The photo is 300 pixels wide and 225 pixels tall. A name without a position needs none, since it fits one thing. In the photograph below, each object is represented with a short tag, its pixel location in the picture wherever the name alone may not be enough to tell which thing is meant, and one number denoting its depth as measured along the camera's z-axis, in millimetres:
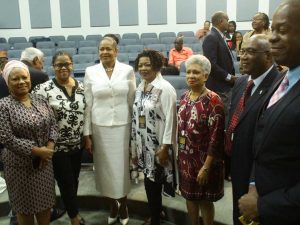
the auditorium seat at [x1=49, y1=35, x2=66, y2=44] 7493
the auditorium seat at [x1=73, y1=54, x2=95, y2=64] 5708
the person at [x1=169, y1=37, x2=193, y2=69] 4625
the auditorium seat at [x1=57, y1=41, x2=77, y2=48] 6831
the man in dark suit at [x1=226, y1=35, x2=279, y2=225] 1214
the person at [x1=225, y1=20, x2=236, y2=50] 4746
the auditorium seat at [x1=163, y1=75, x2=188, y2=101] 3193
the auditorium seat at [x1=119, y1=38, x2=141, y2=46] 6927
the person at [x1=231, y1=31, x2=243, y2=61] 4822
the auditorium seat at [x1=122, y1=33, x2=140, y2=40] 7377
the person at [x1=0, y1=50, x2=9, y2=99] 1961
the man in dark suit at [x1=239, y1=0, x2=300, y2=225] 846
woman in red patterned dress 1552
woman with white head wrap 1549
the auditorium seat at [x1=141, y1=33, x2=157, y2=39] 7386
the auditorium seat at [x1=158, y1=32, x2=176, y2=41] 7374
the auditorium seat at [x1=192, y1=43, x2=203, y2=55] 6166
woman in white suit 1889
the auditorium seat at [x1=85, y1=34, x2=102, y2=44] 7365
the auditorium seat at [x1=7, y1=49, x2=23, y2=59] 5974
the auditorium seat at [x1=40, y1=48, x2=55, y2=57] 6191
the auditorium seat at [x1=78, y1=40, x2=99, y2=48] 6852
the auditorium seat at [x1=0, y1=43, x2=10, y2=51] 6673
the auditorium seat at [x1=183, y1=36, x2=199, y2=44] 6746
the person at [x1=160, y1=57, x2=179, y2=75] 3729
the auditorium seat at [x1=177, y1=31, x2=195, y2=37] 7372
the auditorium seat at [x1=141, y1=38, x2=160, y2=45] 6896
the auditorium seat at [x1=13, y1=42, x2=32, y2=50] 6686
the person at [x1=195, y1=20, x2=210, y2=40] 5560
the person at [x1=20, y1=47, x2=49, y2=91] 1946
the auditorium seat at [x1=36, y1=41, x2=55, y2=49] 6631
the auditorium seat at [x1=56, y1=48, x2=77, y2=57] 6364
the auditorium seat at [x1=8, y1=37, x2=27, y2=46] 7193
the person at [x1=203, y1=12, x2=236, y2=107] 2276
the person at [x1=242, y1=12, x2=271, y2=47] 2601
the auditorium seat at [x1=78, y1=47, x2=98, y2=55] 6360
